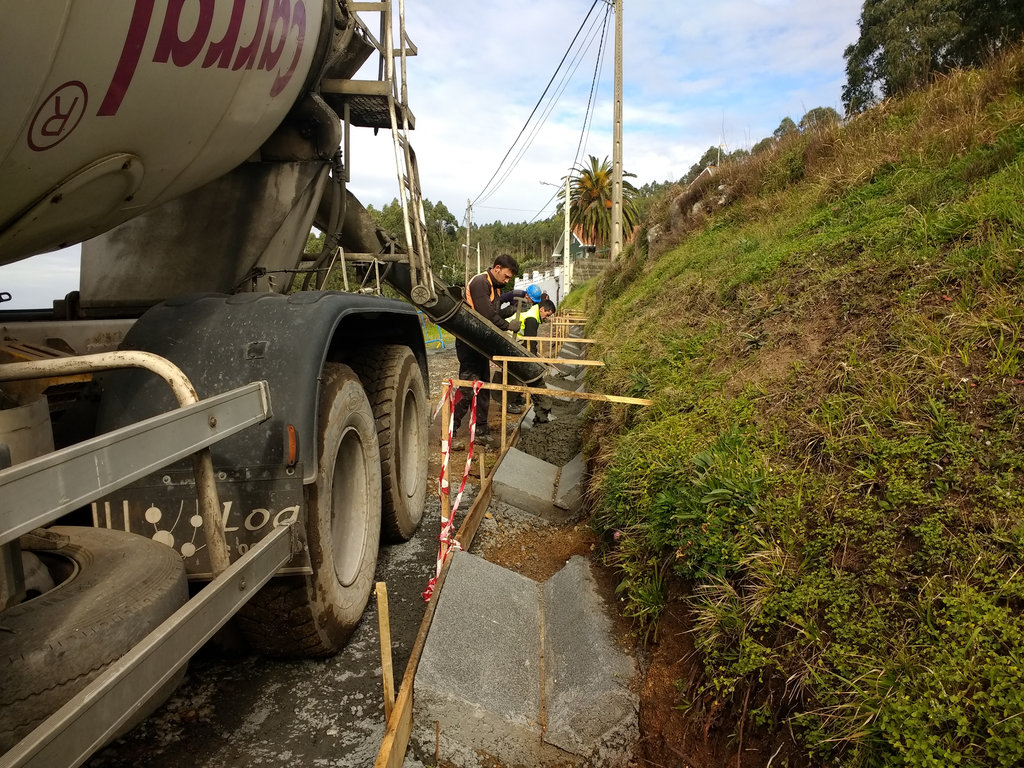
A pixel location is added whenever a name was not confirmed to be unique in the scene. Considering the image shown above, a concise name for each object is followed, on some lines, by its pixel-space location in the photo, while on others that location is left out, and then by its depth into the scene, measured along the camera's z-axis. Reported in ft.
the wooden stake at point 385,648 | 7.15
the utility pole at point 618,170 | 59.31
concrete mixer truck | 4.62
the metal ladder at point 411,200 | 12.87
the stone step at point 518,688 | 8.06
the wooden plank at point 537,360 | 22.28
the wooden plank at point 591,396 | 15.56
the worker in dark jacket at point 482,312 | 26.63
